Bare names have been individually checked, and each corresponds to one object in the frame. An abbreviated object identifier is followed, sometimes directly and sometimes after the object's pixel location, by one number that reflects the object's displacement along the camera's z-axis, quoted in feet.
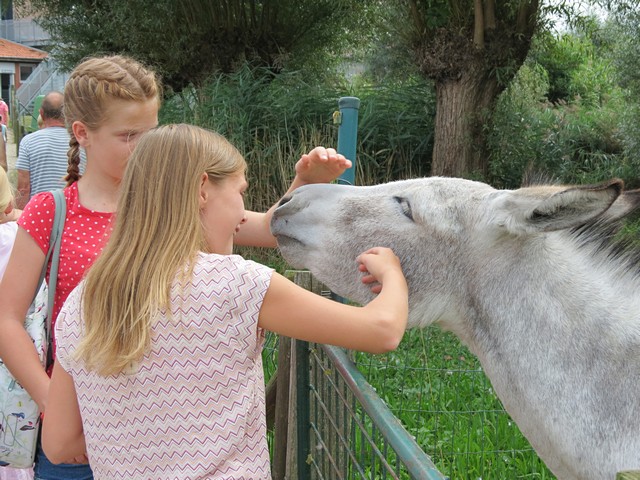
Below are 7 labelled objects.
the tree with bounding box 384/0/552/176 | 26.89
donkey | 6.17
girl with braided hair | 6.57
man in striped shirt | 18.07
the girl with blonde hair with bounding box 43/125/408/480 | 5.30
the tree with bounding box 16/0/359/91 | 36.76
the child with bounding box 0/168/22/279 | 8.28
